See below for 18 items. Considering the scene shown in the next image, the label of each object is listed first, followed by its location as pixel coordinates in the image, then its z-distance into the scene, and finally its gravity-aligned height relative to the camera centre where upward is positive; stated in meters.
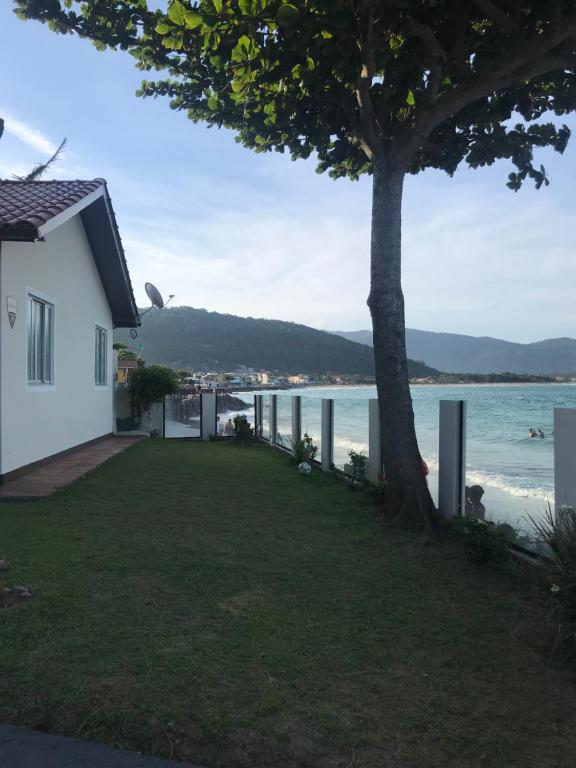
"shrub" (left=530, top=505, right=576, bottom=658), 3.42 -1.23
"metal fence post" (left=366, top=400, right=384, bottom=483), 8.12 -1.01
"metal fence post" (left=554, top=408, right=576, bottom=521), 4.35 -0.60
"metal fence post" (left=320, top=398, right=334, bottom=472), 10.41 -1.11
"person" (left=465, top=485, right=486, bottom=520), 5.89 -1.27
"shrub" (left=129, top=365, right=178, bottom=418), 16.12 -0.49
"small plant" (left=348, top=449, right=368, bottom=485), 8.47 -1.34
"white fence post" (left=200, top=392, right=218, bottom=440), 16.47 -1.32
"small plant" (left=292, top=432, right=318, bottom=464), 11.27 -1.48
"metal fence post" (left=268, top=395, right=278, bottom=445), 14.82 -1.19
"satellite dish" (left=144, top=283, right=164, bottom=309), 17.47 +2.07
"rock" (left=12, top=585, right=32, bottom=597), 3.76 -1.37
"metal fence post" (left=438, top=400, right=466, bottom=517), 6.05 -0.85
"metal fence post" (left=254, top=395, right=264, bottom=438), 17.09 -1.27
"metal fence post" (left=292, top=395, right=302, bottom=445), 12.52 -1.02
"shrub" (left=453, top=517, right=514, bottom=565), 4.89 -1.35
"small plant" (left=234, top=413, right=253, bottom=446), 15.41 -1.59
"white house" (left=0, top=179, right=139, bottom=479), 7.38 +0.82
